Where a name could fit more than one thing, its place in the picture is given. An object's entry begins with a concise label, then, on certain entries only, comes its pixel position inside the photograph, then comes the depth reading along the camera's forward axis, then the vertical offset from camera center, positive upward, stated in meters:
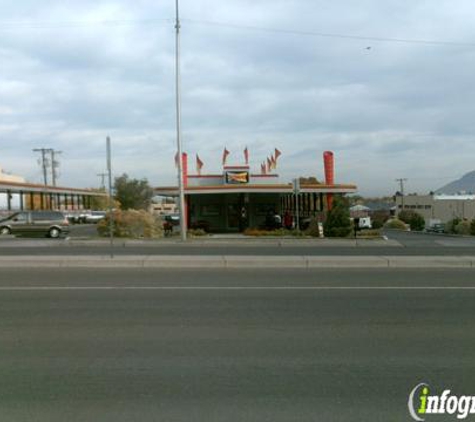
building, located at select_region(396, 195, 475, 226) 101.94 +0.34
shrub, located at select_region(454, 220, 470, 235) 35.69 -1.36
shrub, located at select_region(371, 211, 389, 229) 55.23 -1.60
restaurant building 39.19 +1.32
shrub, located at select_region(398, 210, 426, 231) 62.59 -1.69
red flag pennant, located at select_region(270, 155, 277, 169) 45.33 +3.89
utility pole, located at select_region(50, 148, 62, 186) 88.44 +8.22
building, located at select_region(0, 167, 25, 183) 104.78 +8.18
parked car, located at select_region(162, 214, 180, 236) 33.41 -0.72
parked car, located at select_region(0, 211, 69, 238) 33.62 -0.29
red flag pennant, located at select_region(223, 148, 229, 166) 43.62 +4.50
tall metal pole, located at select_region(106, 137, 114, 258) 18.16 +1.76
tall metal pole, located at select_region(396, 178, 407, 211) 115.07 +3.66
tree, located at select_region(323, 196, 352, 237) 28.67 -0.66
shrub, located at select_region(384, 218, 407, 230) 54.83 -1.63
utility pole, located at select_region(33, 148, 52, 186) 87.49 +9.24
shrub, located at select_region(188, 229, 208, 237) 32.29 -1.06
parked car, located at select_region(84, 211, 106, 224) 71.49 +0.04
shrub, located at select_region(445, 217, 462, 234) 38.50 -1.28
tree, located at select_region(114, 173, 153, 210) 88.62 +3.70
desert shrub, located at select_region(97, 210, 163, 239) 30.36 -0.49
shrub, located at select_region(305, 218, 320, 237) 29.62 -1.00
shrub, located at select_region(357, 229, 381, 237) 29.02 -1.27
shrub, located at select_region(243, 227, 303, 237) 30.62 -1.16
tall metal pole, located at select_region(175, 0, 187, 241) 26.38 +3.83
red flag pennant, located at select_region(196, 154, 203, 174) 44.51 +3.79
